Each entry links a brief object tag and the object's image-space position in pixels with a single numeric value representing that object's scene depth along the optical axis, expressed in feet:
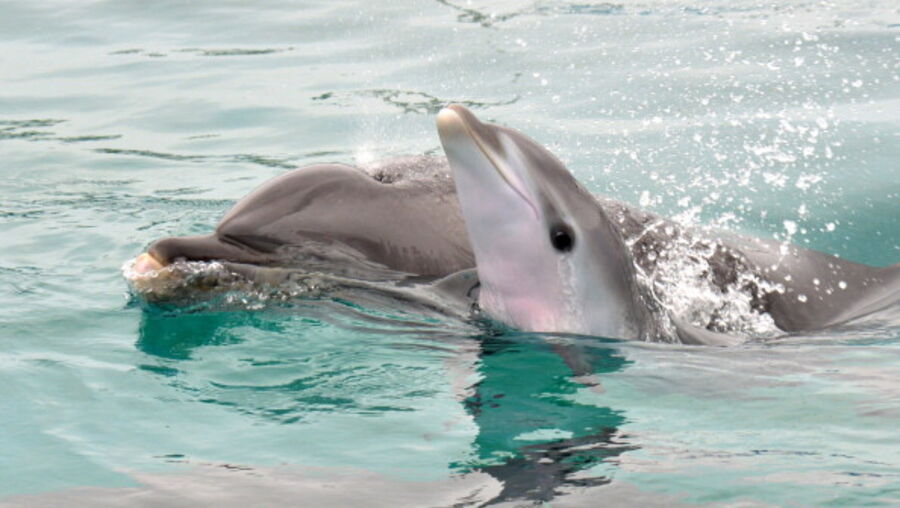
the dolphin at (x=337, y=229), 34.12
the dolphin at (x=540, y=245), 31.63
